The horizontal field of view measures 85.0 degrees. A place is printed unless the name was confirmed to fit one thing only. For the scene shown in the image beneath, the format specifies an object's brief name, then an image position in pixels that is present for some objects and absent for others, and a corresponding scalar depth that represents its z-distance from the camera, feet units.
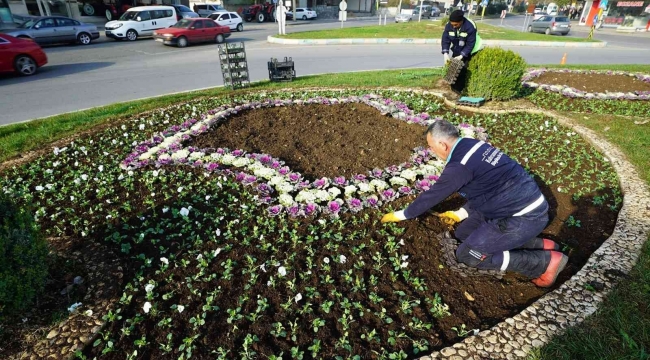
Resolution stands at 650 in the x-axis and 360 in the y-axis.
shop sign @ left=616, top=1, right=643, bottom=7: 106.79
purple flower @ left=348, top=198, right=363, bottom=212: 12.16
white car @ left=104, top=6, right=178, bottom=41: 61.41
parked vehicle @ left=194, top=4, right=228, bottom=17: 96.82
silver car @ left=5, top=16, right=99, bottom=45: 52.37
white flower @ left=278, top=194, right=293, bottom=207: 12.52
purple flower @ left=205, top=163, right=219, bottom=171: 14.74
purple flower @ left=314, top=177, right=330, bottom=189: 13.43
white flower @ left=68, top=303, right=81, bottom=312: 8.41
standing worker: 23.88
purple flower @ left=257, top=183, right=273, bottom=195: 13.09
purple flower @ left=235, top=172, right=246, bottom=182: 14.22
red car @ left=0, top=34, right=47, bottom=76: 33.42
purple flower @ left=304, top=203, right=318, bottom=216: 12.14
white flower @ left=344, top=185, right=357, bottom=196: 13.17
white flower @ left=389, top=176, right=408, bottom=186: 14.02
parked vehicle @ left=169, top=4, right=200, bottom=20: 81.20
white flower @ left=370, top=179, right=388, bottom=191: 13.61
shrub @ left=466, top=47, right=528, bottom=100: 23.13
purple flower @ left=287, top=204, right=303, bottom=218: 11.93
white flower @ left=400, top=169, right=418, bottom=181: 14.44
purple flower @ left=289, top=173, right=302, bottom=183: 13.73
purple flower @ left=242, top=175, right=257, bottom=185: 13.73
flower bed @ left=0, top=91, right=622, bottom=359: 8.08
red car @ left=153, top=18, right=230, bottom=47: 55.26
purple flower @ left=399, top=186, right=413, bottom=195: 13.25
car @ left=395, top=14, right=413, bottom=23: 121.07
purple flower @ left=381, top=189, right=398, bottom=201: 12.82
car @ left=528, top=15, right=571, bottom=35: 88.79
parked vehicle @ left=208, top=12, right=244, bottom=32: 79.51
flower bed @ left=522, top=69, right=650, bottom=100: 26.17
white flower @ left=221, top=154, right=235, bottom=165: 15.65
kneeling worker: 9.05
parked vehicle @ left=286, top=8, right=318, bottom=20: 119.34
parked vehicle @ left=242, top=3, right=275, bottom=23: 107.86
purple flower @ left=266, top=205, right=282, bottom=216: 11.98
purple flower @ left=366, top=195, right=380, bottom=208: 12.49
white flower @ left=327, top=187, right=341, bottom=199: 12.94
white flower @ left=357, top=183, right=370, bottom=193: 13.33
